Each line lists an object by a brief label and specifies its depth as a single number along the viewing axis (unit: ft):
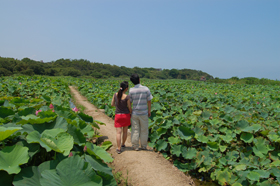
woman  11.23
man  11.20
